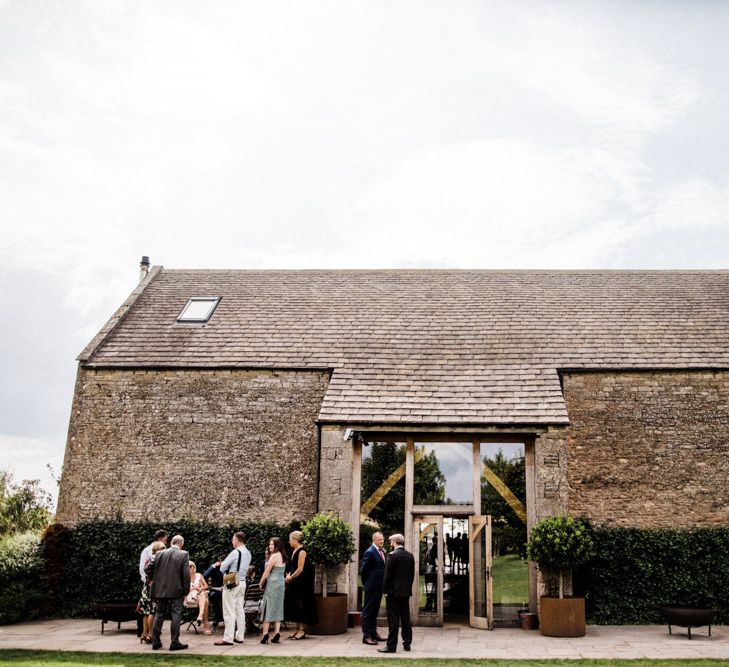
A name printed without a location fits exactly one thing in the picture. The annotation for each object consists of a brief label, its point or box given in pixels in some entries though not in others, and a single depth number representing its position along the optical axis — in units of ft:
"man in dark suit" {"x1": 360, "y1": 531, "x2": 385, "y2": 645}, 35.78
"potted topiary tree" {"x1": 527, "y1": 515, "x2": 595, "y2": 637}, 38.14
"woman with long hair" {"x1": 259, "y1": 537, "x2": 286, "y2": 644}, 35.50
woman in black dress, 36.83
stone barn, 43.27
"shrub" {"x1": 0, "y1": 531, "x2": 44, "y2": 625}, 42.78
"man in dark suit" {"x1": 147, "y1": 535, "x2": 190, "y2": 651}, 33.27
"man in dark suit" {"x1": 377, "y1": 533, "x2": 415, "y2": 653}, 33.65
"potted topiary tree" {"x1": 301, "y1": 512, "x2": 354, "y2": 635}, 38.55
